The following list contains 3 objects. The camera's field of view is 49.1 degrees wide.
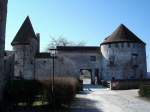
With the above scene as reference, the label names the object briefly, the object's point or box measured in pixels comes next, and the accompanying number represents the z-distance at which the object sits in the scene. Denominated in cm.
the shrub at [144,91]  1500
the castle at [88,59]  3148
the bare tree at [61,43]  4735
